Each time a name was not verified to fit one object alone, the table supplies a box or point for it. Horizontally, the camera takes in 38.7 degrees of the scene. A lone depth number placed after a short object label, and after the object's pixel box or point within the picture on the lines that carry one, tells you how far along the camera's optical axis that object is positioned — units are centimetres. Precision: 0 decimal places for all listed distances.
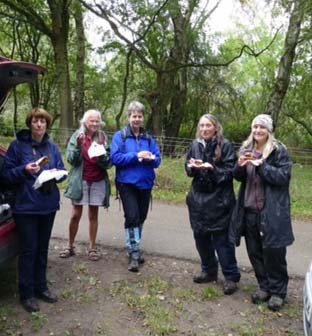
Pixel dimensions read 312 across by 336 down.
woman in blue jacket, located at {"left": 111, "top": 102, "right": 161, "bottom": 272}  498
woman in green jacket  509
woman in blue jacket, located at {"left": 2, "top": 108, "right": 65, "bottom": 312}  407
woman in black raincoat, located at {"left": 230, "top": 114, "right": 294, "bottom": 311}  416
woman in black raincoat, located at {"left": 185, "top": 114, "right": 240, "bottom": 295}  454
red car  382
